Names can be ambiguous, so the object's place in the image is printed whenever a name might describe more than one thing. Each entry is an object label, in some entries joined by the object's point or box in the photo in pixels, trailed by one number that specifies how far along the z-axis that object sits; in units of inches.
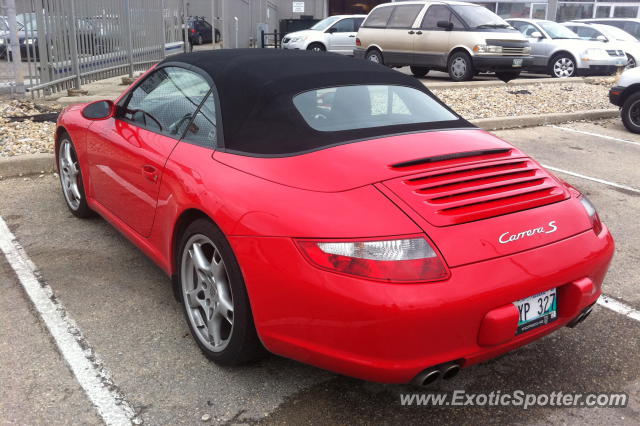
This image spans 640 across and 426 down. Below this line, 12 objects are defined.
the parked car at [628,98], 369.1
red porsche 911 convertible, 87.2
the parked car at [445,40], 527.8
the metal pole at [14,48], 333.7
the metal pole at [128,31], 465.4
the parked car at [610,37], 655.1
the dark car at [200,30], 1041.1
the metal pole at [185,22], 579.4
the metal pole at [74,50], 386.6
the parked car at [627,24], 754.8
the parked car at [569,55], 611.5
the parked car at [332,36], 745.6
